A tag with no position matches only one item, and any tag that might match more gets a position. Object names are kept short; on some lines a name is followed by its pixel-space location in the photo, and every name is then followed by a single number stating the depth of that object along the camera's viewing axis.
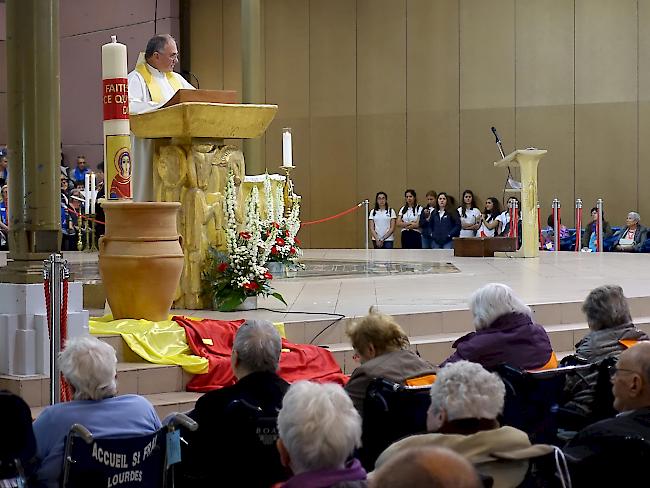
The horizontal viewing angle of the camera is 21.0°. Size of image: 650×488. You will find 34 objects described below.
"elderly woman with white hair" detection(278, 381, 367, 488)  3.73
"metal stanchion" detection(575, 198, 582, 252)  22.48
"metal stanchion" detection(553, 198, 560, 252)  22.47
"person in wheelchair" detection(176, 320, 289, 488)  5.29
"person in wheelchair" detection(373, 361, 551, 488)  4.16
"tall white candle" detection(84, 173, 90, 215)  18.76
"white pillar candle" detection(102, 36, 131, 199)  10.34
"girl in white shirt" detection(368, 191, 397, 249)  24.74
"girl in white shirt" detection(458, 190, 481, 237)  23.76
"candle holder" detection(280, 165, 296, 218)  16.69
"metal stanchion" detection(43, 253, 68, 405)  7.46
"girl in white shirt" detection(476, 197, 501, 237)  23.27
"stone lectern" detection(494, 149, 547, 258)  20.10
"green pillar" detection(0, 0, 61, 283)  8.52
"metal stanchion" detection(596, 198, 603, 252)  22.02
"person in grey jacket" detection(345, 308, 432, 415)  6.09
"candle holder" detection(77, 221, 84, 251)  22.77
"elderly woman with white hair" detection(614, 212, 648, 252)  22.39
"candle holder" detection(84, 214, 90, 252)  22.52
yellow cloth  9.10
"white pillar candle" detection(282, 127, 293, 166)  16.00
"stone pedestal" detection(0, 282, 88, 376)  8.44
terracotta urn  9.94
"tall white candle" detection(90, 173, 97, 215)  18.70
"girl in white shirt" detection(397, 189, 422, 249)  24.54
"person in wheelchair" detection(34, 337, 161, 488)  4.97
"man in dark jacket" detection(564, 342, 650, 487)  4.68
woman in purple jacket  6.86
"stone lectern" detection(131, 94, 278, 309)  10.89
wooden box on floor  21.12
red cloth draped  9.09
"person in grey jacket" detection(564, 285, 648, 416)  6.98
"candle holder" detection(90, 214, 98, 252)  22.89
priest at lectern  11.26
